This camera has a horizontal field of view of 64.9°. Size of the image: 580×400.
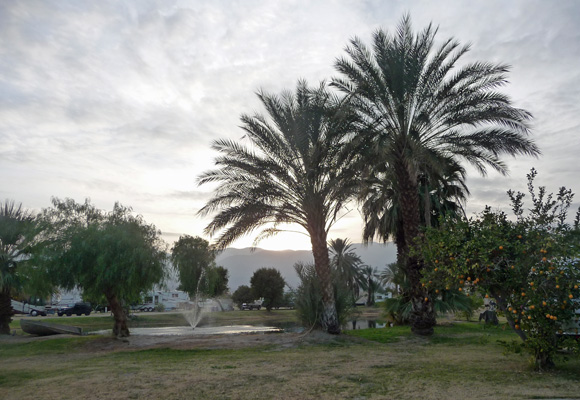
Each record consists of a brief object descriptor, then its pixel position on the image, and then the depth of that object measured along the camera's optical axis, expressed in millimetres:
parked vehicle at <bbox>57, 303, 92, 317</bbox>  47906
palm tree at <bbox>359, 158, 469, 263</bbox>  25938
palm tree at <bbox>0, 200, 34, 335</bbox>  20812
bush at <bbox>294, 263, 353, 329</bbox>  18984
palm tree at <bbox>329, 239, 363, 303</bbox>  66375
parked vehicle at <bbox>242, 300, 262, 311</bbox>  64725
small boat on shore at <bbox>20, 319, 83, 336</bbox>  21609
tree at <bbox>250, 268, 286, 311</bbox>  60094
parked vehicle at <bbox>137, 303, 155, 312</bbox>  66725
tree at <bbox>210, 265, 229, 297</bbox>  61653
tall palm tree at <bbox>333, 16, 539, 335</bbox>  17250
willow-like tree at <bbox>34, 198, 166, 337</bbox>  18312
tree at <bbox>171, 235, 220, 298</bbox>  52438
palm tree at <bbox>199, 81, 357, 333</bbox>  18406
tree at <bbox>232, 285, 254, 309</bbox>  67875
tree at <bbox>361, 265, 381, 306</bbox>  77531
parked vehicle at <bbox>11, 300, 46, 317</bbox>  49438
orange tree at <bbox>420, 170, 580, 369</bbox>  9258
